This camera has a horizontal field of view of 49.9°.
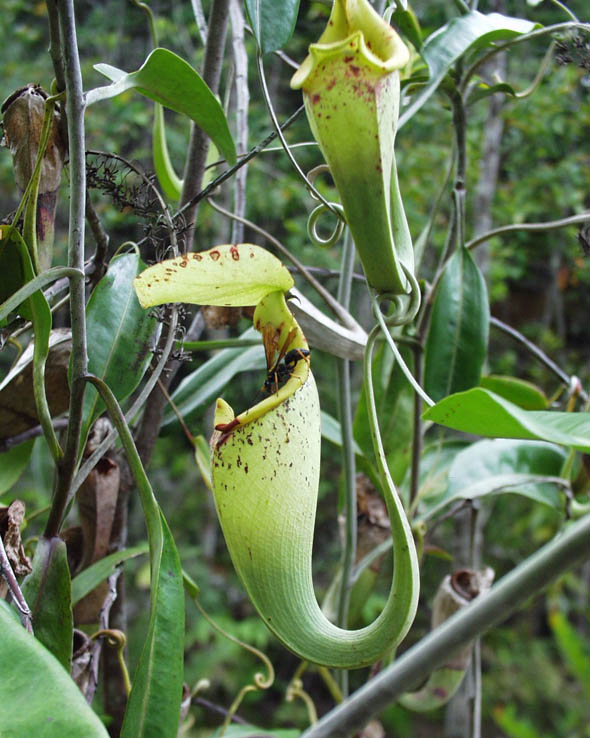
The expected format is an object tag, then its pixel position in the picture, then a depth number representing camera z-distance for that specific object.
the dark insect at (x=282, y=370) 0.36
